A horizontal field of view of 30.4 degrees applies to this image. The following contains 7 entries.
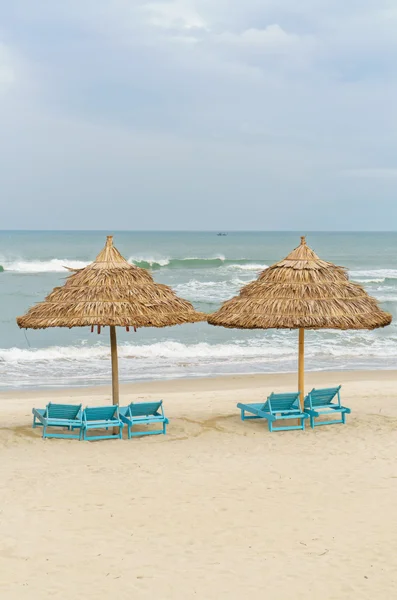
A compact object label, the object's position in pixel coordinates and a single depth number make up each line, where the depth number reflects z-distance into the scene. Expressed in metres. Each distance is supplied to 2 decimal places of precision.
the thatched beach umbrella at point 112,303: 9.66
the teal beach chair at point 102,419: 9.76
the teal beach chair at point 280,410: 10.36
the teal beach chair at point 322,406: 10.62
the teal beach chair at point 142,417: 9.95
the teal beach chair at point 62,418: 9.80
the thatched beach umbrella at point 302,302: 10.00
